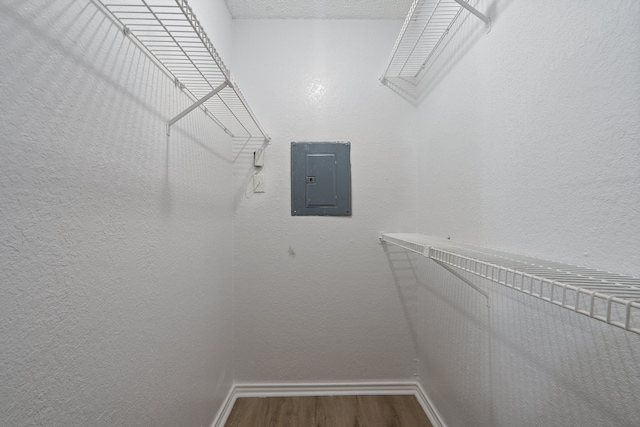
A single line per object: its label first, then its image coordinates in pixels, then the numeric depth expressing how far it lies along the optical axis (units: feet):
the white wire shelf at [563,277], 1.35
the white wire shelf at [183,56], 2.44
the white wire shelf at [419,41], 4.16
